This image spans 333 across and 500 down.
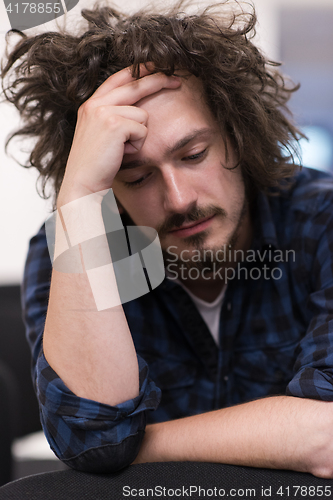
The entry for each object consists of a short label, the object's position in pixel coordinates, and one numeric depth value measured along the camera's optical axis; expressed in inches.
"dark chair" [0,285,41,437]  62.7
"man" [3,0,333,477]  31.9
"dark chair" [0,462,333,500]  25.6
